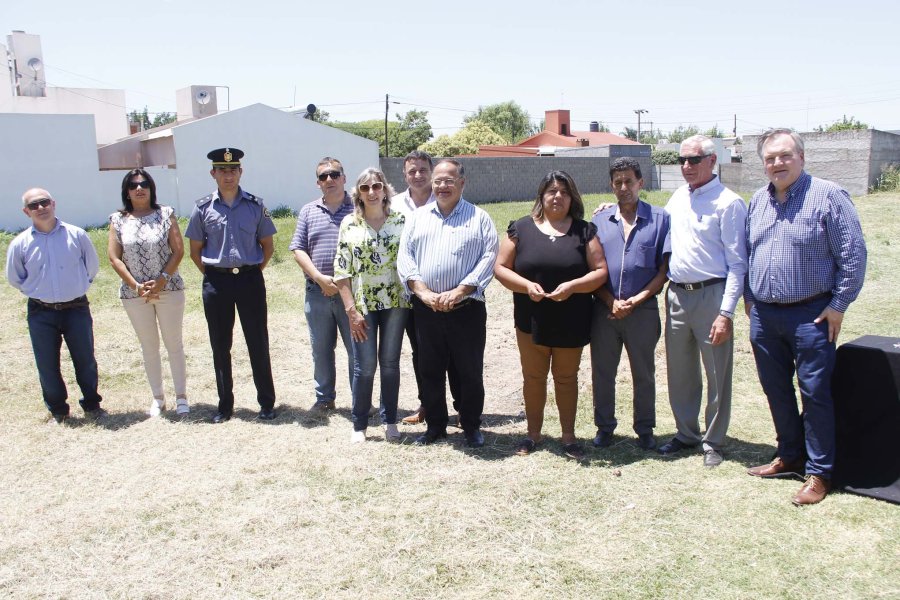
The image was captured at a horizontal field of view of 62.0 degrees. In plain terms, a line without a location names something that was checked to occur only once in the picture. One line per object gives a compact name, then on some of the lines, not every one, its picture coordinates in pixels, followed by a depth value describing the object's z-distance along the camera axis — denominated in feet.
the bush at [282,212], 87.41
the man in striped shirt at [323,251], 18.25
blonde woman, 16.31
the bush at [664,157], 149.13
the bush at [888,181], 66.13
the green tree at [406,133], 183.42
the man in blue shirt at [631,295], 15.10
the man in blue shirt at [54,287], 18.60
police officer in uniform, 18.20
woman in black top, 14.88
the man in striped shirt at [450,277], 15.35
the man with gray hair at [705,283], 13.97
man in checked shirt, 12.59
